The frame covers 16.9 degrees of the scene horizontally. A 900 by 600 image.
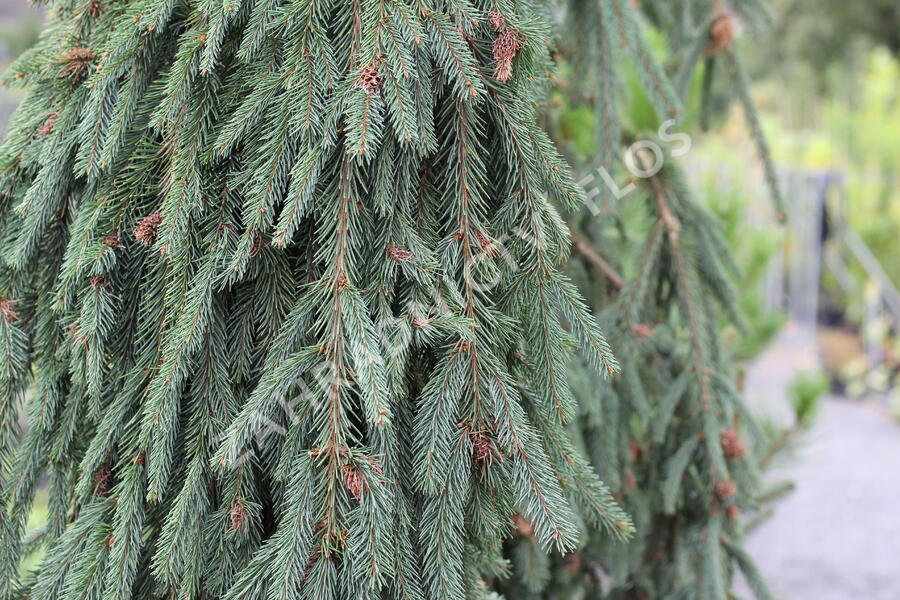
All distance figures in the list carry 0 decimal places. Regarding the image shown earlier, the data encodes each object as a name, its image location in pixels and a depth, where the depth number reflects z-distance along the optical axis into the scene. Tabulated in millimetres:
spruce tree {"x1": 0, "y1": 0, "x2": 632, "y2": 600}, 1774
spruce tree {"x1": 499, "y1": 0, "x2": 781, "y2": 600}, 2077
